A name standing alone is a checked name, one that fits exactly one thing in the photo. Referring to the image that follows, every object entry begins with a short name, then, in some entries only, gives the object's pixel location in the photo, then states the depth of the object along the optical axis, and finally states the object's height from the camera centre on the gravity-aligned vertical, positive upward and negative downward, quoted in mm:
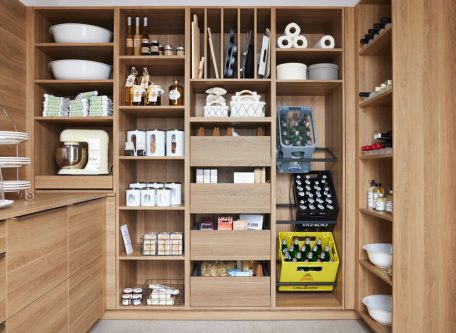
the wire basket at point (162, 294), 2541 -928
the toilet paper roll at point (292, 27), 2578 +1035
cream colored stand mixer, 2510 +125
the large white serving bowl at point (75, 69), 2506 +724
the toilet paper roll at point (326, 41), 2562 +938
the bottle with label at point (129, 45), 2588 +920
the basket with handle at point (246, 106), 2545 +463
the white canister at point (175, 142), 2566 +206
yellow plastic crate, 2568 -752
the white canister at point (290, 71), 2570 +724
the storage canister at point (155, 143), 2584 +203
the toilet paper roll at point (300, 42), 2580 +941
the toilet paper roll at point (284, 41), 2576 +948
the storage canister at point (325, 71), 2586 +727
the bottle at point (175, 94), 2582 +560
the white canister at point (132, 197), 2557 -193
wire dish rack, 1673 +43
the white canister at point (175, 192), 2604 -164
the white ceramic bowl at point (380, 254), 2137 -532
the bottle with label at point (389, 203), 2152 -207
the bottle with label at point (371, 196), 2353 -174
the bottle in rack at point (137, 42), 2570 +935
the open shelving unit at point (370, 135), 2459 +244
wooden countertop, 1433 -160
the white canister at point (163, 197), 2561 -194
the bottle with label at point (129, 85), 2578 +625
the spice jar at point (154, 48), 2566 +895
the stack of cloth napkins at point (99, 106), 2545 +467
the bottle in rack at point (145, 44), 2555 +920
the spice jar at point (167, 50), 2588 +888
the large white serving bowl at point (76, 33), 2502 +984
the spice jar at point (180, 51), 2562 +870
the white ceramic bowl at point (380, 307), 2092 -878
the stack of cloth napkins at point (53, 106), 2549 +468
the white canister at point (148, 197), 2564 -193
